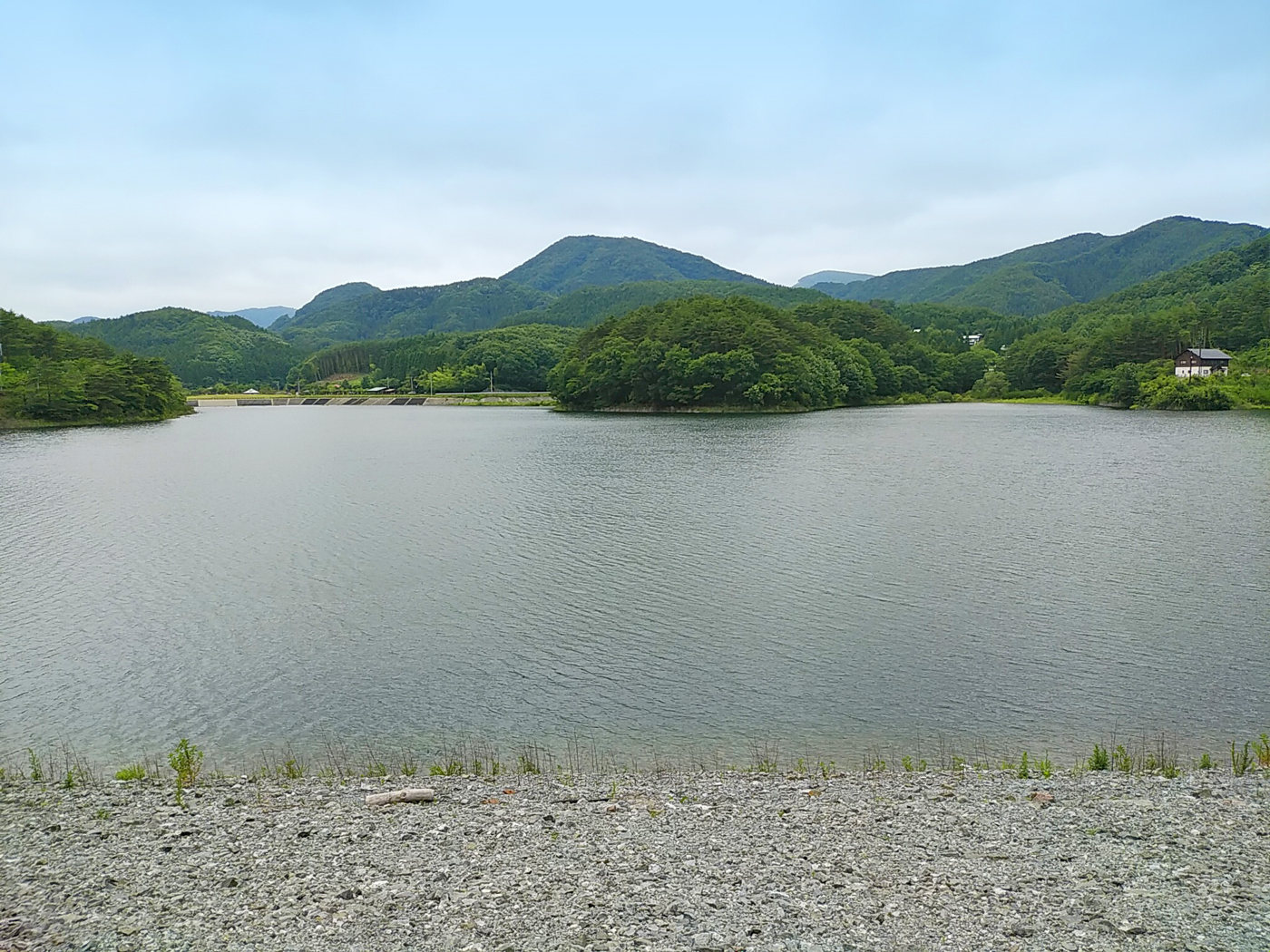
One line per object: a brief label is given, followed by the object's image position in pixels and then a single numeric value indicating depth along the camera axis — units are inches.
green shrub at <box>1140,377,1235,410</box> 2783.0
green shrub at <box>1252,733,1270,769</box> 339.6
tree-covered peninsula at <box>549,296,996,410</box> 3356.3
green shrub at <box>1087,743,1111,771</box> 342.3
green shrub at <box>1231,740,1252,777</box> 329.4
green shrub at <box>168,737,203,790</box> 343.0
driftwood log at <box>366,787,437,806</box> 313.9
